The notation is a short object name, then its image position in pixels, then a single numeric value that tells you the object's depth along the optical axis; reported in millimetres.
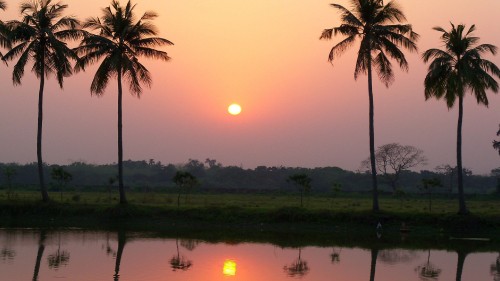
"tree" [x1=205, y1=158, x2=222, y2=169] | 179875
